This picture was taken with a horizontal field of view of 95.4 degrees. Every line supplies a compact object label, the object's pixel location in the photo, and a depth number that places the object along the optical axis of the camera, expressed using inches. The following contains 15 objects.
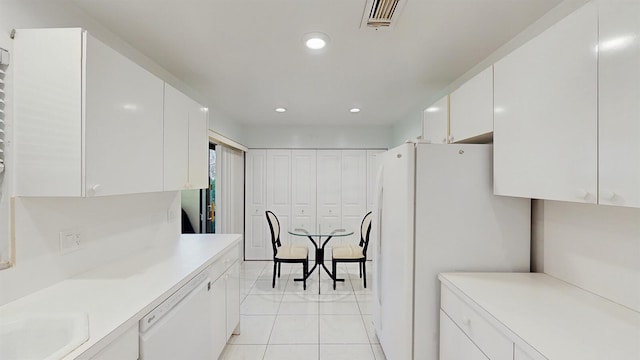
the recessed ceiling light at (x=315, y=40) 74.1
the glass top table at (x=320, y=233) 150.0
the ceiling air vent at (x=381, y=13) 59.9
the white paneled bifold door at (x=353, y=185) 202.4
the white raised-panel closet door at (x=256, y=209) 201.0
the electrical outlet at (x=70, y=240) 59.4
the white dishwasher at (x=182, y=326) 51.1
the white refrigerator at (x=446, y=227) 70.7
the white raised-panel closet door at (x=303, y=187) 201.6
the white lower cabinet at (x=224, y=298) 81.8
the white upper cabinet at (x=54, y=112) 50.1
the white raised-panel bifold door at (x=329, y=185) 201.9
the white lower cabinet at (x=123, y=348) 41.1
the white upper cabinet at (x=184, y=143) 77.2
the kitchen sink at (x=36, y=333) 41.8
